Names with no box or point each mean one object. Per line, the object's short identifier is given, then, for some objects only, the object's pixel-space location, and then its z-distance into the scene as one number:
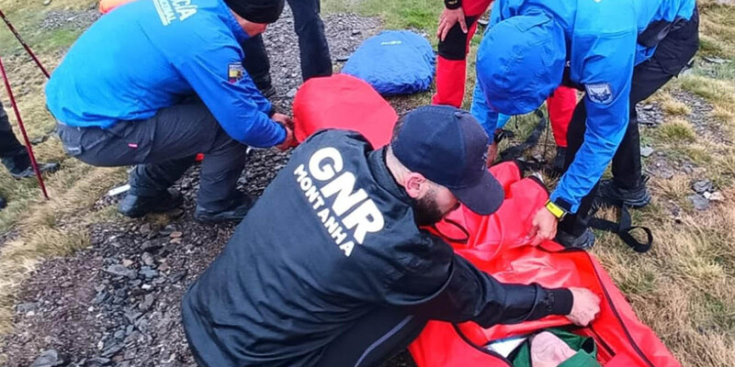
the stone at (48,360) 2.98
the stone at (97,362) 3.01
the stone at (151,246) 3.65
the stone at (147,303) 3.30
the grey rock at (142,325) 3.19
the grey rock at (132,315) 3.24
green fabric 2.45
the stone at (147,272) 3.49
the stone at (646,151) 4.23
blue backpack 4.81
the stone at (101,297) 3.32
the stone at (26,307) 3.30
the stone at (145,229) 3.79
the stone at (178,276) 3.46
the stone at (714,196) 3.78
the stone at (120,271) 3.49
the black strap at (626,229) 3.40
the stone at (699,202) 3.73
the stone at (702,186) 3.87
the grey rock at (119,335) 3.15
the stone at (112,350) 3.06
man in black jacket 1.99
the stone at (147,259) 3.56
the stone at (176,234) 3.75
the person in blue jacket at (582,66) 2.48
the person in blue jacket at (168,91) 2.93
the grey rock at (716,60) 5.82
